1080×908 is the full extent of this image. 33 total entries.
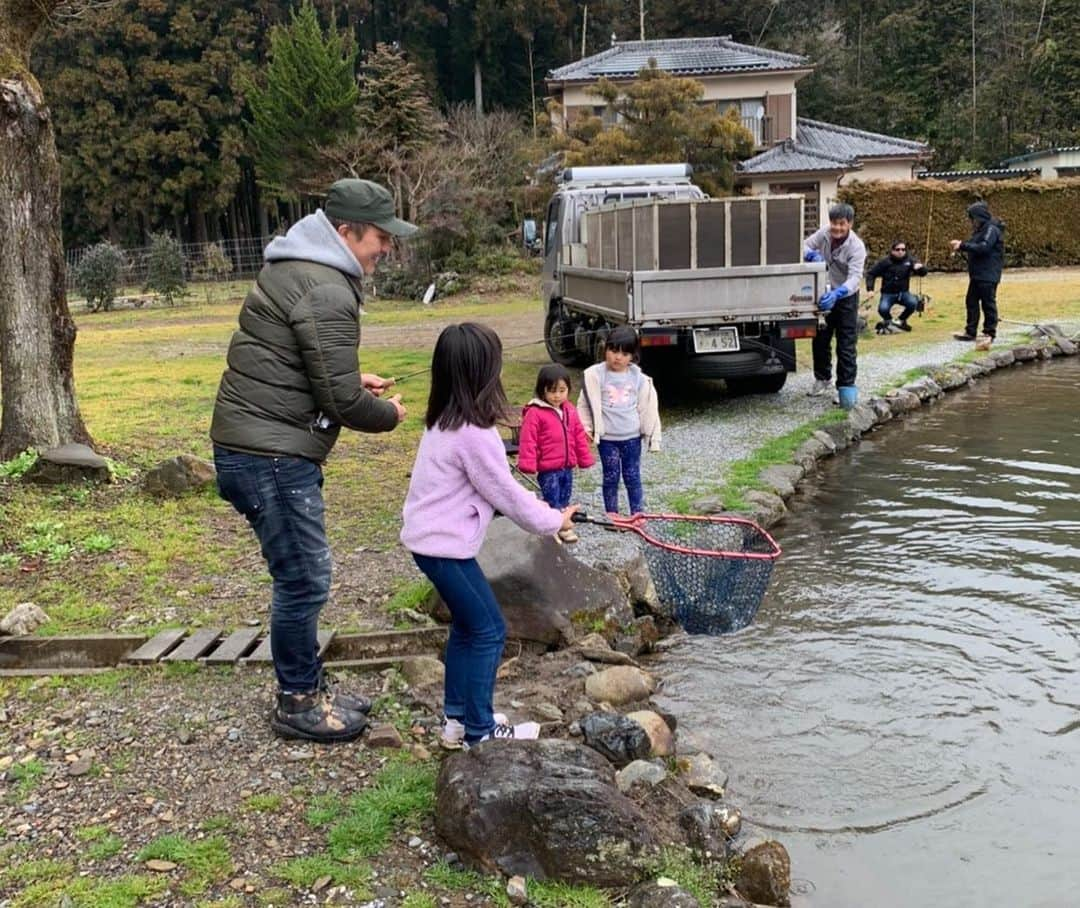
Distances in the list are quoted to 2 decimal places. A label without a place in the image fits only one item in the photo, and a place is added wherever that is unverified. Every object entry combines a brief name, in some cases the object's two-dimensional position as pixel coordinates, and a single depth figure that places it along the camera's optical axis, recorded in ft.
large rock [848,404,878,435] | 29.22
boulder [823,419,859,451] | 27.89
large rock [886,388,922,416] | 32.01
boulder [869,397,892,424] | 30.83
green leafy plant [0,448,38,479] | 21.90
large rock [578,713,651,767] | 11.30
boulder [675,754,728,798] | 11.23
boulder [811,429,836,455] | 27.12
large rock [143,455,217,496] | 22.16
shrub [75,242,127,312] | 86.48
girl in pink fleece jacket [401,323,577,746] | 10.30
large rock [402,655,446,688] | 12.95
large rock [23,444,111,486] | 21.95
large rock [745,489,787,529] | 20.79
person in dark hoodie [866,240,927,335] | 46.42
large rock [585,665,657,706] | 13.25
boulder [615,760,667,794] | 10.61
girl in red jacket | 18.19
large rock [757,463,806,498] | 22.80
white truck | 28.04
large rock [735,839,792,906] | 9.50
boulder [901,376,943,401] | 33.35
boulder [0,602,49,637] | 14.32
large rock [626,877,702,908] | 8.63
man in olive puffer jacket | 10.30
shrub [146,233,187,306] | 91.91
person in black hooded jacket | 40.09
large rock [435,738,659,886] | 8.97
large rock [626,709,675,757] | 11.66
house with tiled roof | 96.43
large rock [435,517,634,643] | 14.93
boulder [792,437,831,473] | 25.17
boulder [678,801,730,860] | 9.80
